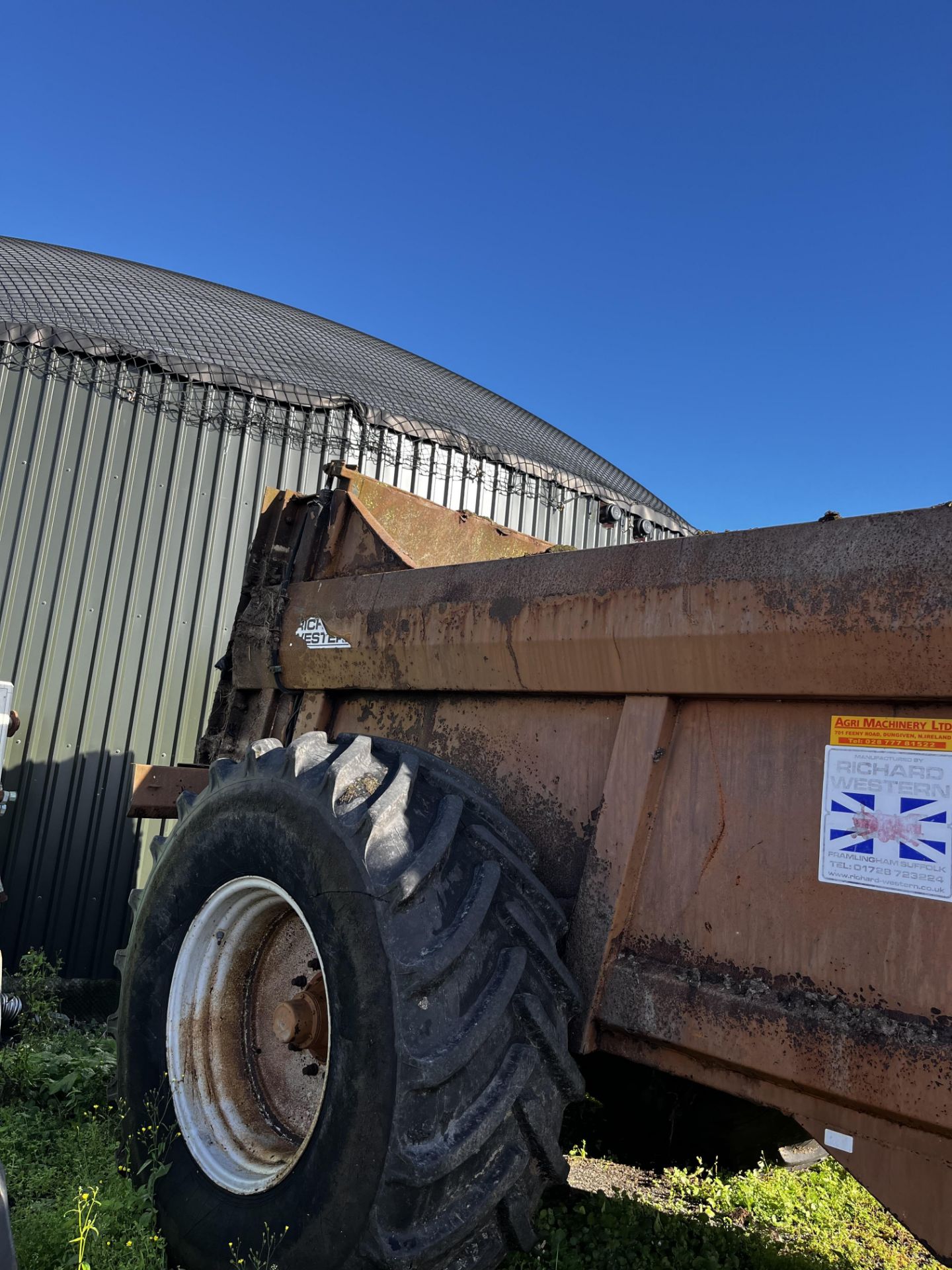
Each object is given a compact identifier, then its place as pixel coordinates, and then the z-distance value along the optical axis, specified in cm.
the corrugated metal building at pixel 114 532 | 622
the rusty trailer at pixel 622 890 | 185
